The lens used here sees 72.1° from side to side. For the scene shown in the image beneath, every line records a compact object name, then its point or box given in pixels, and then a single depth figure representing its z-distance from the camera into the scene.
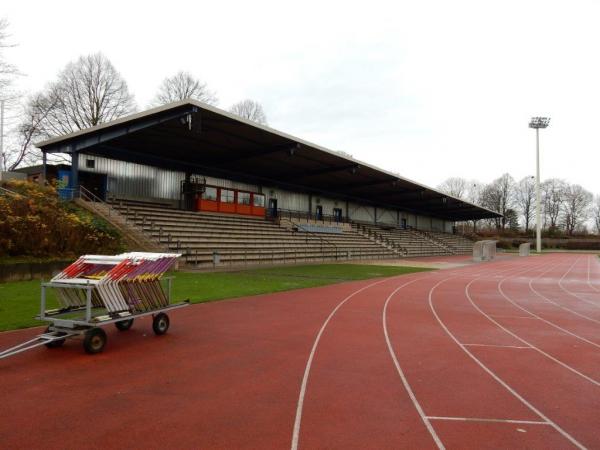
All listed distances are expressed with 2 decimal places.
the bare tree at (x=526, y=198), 95.06
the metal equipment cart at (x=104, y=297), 6.22
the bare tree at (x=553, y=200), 96.94
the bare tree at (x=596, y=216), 97.88
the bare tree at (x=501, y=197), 97.06
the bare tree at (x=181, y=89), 46.00
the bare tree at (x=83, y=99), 39.12
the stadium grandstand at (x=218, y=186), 21.72
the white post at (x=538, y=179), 58.42
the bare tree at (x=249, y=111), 53.31
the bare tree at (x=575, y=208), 96.06
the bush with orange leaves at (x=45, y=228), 14.49
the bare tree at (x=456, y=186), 108.25
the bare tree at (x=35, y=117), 38.38
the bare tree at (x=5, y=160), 40.64
